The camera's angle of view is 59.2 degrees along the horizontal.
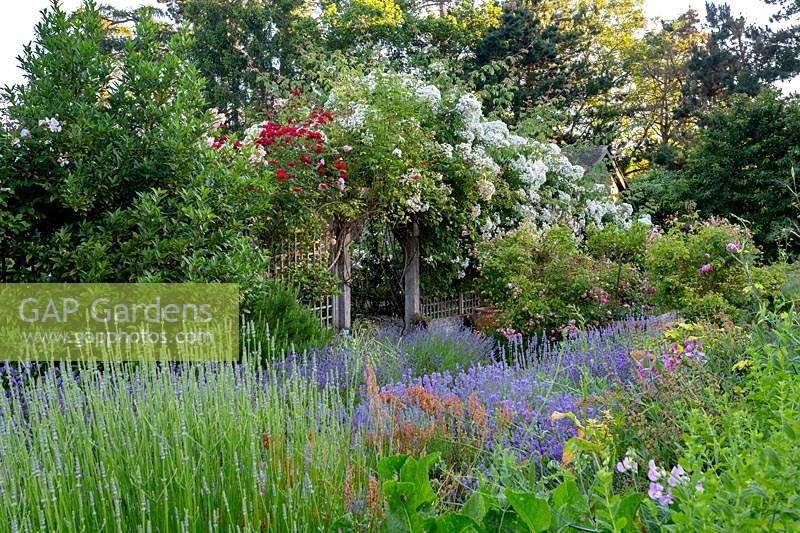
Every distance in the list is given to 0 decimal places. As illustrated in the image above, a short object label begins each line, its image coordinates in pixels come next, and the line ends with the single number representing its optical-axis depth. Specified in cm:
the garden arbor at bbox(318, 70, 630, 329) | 763
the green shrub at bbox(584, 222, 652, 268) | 852
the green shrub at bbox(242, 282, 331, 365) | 499
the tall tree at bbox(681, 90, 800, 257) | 1526
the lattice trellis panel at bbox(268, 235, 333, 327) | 676
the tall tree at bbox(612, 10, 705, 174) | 2488
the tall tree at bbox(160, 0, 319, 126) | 2234
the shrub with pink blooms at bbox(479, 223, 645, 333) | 766
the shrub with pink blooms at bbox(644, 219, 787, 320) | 671
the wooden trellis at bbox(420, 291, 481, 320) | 980
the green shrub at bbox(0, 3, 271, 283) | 443
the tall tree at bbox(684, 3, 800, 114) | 2297
